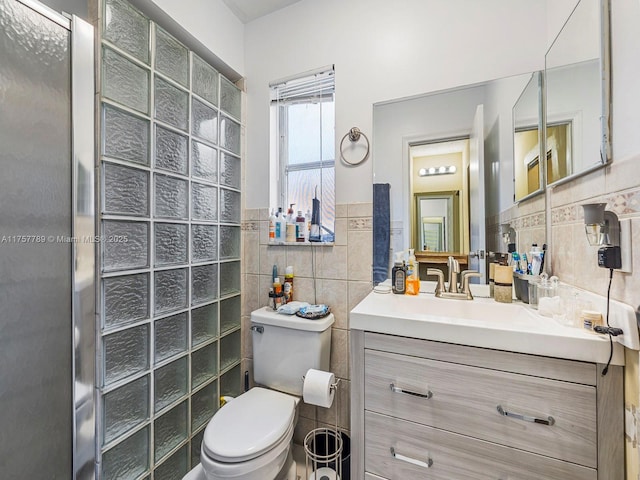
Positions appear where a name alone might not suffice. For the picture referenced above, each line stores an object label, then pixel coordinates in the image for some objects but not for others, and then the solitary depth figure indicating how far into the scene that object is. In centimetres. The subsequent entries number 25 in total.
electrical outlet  66
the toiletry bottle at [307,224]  159
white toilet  98
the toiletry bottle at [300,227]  159
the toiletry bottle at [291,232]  160
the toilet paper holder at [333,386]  119
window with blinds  157
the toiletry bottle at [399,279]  132
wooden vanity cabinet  69
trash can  122
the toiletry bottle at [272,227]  164
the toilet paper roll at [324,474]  123
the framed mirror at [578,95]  78
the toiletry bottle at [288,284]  155
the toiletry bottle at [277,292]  152
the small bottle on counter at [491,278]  120
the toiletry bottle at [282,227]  162
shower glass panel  84
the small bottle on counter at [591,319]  71
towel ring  144
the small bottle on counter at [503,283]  113
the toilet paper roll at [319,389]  115
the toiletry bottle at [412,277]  130
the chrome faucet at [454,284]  123
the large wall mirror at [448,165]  124
